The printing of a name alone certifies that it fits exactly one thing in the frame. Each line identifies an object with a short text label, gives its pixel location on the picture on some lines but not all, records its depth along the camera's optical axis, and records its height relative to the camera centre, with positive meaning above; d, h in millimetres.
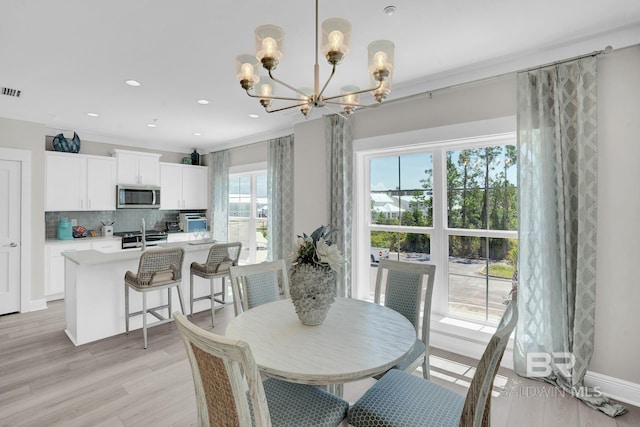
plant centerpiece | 1729 -346
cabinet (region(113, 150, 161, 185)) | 5496 +824
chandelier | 1556 +825
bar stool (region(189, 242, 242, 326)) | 3756 -617
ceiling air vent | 3263 +1272
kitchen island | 3230 -869
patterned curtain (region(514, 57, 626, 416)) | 2383 -89
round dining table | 1335 -646
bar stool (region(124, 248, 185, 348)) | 3180 -652
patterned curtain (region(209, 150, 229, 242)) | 6160 +345
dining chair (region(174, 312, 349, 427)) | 1050 -708
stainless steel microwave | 5464 +296
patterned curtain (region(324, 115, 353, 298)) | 3725 +242
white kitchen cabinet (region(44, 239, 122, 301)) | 4645 -803
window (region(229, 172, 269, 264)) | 5707 -15
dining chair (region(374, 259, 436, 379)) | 2194 -598
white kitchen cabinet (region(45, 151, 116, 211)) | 4809 +495
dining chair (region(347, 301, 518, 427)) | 1169 -886
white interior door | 4070 -287
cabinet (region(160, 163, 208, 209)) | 6121 +544
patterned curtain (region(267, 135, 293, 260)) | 4781 +280
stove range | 5398 -432
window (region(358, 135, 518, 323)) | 3021 -32
